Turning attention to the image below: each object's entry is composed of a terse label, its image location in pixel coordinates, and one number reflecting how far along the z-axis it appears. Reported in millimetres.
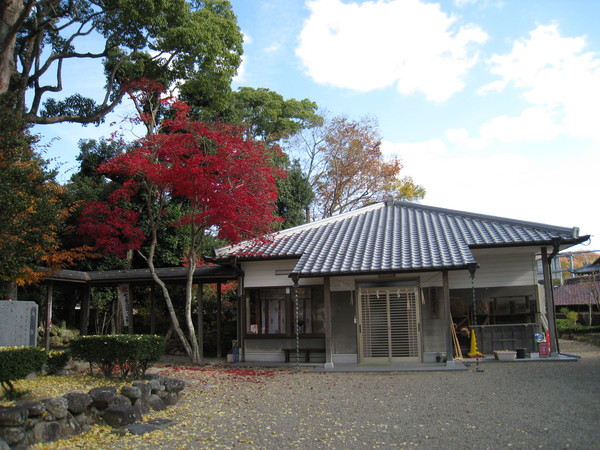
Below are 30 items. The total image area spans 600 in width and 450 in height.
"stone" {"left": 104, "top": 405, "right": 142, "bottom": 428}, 6840
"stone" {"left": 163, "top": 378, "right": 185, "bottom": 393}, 8484
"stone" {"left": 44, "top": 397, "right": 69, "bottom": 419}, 6188
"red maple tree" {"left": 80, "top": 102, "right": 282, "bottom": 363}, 14109
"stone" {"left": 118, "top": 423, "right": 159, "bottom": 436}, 6621
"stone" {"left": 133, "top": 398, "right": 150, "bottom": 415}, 7454
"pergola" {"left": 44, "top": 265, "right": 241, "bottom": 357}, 15742
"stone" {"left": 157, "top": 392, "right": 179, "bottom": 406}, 8266
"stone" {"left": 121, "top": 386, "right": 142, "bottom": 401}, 7484
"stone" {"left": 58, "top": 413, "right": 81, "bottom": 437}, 6239
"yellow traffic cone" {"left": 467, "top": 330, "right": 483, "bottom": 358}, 13755
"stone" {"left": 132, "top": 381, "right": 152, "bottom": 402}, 7754
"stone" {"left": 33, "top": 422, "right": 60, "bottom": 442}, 5919
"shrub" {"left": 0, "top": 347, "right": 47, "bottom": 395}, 7273
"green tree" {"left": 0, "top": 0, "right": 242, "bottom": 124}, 16359
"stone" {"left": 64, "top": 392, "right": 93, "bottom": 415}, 6590
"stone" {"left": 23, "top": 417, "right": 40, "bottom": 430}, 5863
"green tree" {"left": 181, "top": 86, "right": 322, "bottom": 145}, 30344
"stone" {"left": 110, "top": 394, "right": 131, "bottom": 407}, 7027
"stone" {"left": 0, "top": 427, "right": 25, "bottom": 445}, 5574
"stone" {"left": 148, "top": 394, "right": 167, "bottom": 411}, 7816
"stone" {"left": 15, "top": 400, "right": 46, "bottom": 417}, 5926
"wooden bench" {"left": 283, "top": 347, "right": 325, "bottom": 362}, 14938
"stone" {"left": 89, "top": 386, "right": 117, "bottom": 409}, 6930
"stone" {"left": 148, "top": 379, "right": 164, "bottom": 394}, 8078
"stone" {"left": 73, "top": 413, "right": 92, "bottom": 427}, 6573
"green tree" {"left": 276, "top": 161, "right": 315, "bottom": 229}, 25578
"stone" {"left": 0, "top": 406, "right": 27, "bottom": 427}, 5629
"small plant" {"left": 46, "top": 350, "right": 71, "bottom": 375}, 10002
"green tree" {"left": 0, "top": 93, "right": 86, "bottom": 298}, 10273
